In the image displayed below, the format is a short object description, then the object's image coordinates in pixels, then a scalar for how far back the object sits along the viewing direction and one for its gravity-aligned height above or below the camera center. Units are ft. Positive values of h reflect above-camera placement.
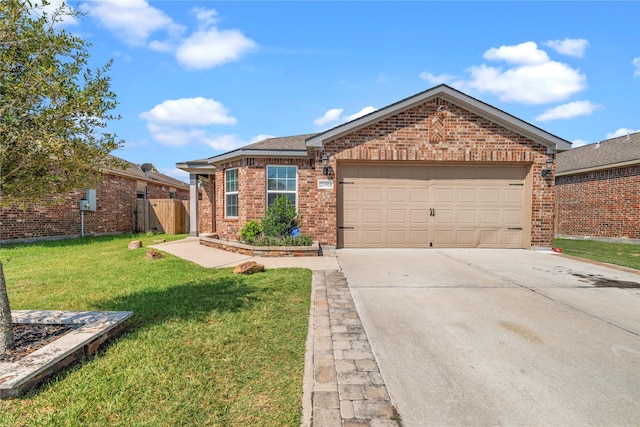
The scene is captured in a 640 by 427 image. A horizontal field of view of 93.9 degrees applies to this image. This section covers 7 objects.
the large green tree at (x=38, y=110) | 8.86 +3.17
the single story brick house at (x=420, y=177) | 29.27 +3.47
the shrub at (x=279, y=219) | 28.55 -0.76
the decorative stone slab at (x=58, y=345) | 7.61 -4.11
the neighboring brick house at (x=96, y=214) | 37.21 -0.48
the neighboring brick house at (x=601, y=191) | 41.55 +3.19
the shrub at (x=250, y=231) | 29.27 -2.03
